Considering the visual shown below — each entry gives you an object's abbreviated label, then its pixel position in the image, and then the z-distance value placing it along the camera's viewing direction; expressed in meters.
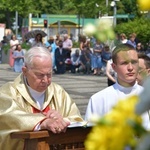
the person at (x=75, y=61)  26.58
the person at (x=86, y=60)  26.14
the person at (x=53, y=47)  26.80
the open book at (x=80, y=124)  3.89
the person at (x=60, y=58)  26.19
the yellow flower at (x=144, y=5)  1.01
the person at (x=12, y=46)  29.42
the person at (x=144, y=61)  5.54
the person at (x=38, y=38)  20.89
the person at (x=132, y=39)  25.34
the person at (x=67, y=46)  26.81
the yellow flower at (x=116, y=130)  0.99
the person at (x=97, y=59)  25.56
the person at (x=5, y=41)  37.99
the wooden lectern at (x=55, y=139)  3.79
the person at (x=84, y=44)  26.50
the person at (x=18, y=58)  27.58
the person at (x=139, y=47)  24.99
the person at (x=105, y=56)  24.42
